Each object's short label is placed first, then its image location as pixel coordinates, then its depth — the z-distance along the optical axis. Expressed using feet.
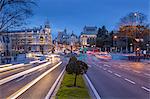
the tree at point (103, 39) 244.32
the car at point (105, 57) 127.51
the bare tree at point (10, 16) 63.56
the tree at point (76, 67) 26.55
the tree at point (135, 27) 133.98
